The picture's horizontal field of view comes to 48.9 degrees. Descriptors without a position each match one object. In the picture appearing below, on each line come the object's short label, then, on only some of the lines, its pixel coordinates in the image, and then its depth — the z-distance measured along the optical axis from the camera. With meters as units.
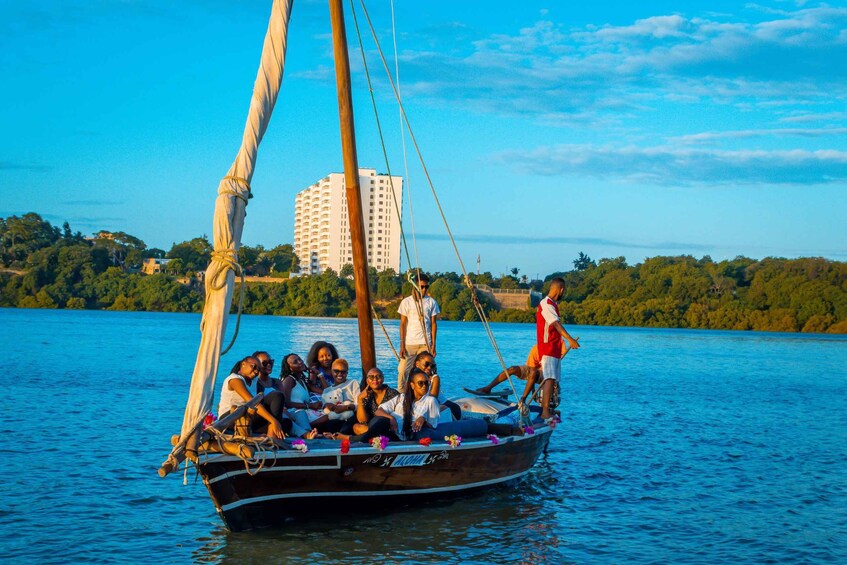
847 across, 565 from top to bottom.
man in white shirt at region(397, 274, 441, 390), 15.26
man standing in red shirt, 15.66
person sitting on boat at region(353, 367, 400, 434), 12.21
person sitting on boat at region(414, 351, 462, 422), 12.49
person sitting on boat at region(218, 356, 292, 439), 10.81
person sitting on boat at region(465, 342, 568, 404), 16.62
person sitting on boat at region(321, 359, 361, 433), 12.38
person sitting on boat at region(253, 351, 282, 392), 12.17
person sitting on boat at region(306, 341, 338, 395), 14.00
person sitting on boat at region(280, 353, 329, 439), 12.05
